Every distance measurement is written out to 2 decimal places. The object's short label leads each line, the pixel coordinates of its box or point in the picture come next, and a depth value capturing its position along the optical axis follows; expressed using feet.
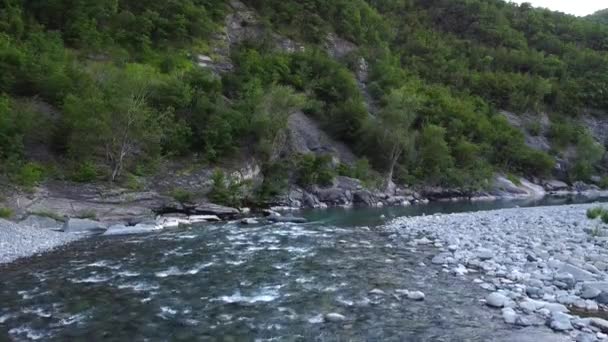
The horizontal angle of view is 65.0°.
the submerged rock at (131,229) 76.74
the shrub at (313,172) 143.43
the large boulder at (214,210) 101.65
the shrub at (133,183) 104.88
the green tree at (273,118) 142.61
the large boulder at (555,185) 222.09
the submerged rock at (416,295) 38.47
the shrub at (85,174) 101.47
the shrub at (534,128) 265.13
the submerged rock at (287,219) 93.70
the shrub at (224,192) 111.45
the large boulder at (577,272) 40.73
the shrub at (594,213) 82.02
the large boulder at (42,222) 77.45
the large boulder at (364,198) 143.93
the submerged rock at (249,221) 89.40
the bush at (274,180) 129.13
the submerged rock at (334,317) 33.78
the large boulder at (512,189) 193.55
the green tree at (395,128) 173.88
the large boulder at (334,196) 139.64
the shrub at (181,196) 104.27
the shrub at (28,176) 89.45
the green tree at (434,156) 185.57
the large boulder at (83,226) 77.82
